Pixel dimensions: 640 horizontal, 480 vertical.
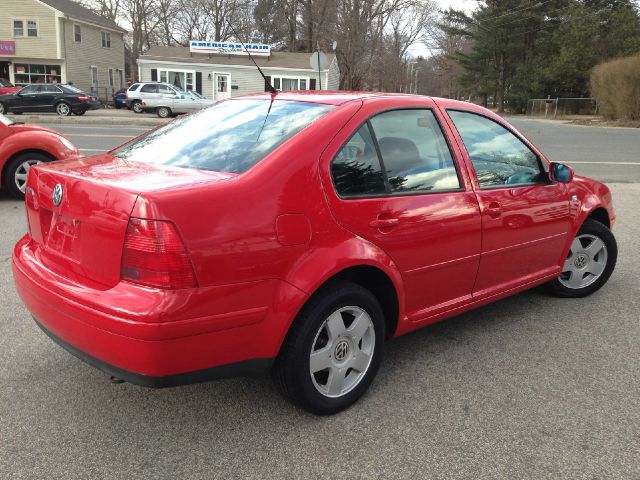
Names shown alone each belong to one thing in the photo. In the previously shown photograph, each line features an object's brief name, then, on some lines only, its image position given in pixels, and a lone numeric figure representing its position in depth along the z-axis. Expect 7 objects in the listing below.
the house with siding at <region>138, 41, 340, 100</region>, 40.75
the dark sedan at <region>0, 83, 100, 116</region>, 27.42
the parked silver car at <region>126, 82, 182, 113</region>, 29.32
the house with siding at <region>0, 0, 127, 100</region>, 39.41
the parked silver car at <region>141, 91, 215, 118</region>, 28.92
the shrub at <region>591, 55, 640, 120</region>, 29.86
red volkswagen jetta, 2.33
